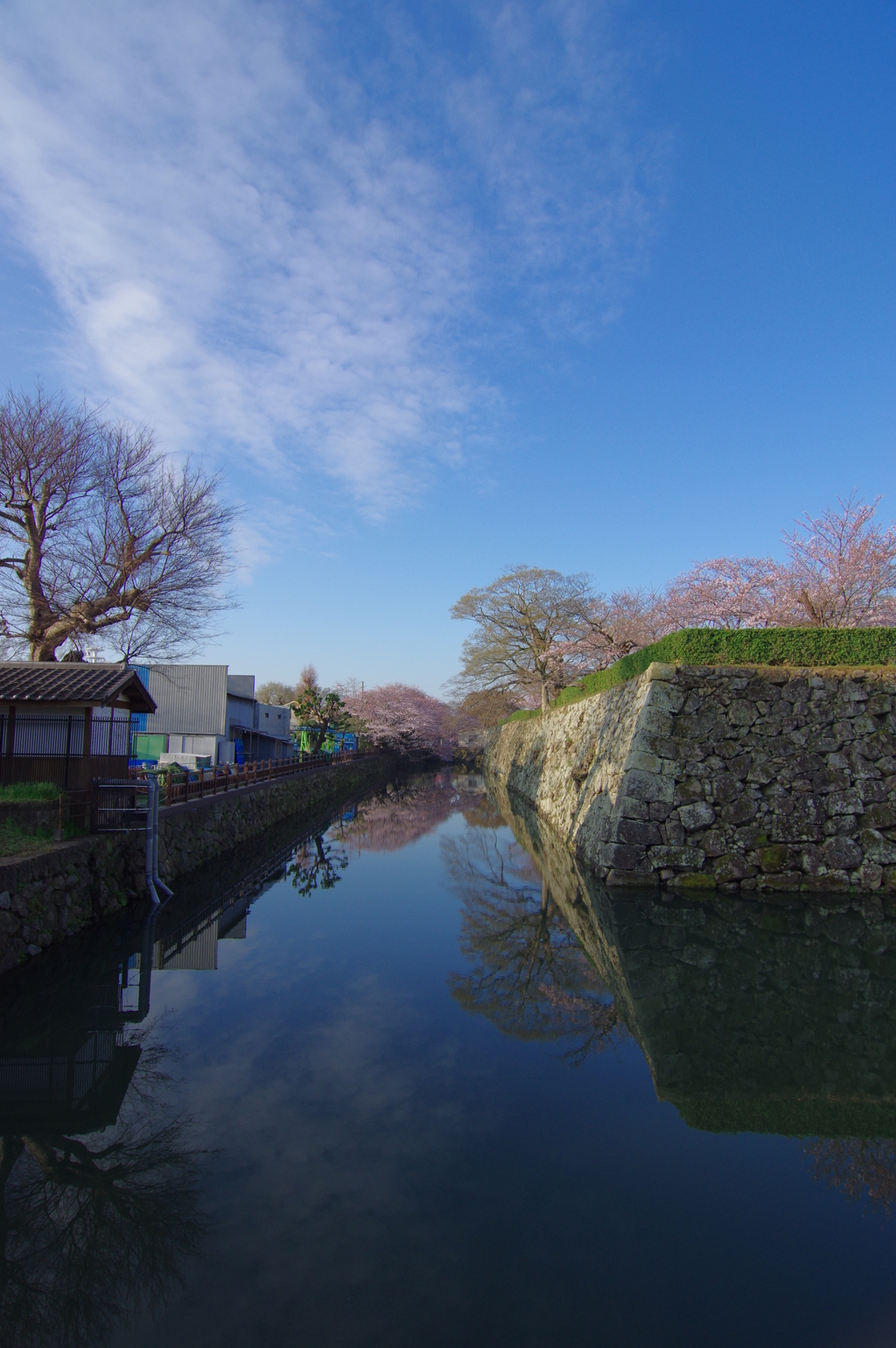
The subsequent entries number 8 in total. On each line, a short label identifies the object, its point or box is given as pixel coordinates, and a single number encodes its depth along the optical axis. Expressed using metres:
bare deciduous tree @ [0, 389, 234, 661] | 14.94
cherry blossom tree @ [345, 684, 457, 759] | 49.41
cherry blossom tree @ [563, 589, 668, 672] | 20.70
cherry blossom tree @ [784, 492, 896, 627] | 15.80
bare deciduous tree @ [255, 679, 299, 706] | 66.19
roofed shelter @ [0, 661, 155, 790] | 10.04
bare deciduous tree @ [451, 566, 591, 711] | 27.33
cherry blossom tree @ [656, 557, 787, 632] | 17.05
